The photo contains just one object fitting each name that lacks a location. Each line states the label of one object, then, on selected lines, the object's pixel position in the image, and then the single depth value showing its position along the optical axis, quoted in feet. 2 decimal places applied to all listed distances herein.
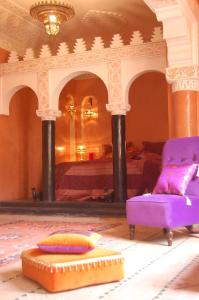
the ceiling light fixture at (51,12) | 22.54
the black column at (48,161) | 25.91
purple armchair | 13.43
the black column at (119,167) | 23.67
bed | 26.09
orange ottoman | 8.11
